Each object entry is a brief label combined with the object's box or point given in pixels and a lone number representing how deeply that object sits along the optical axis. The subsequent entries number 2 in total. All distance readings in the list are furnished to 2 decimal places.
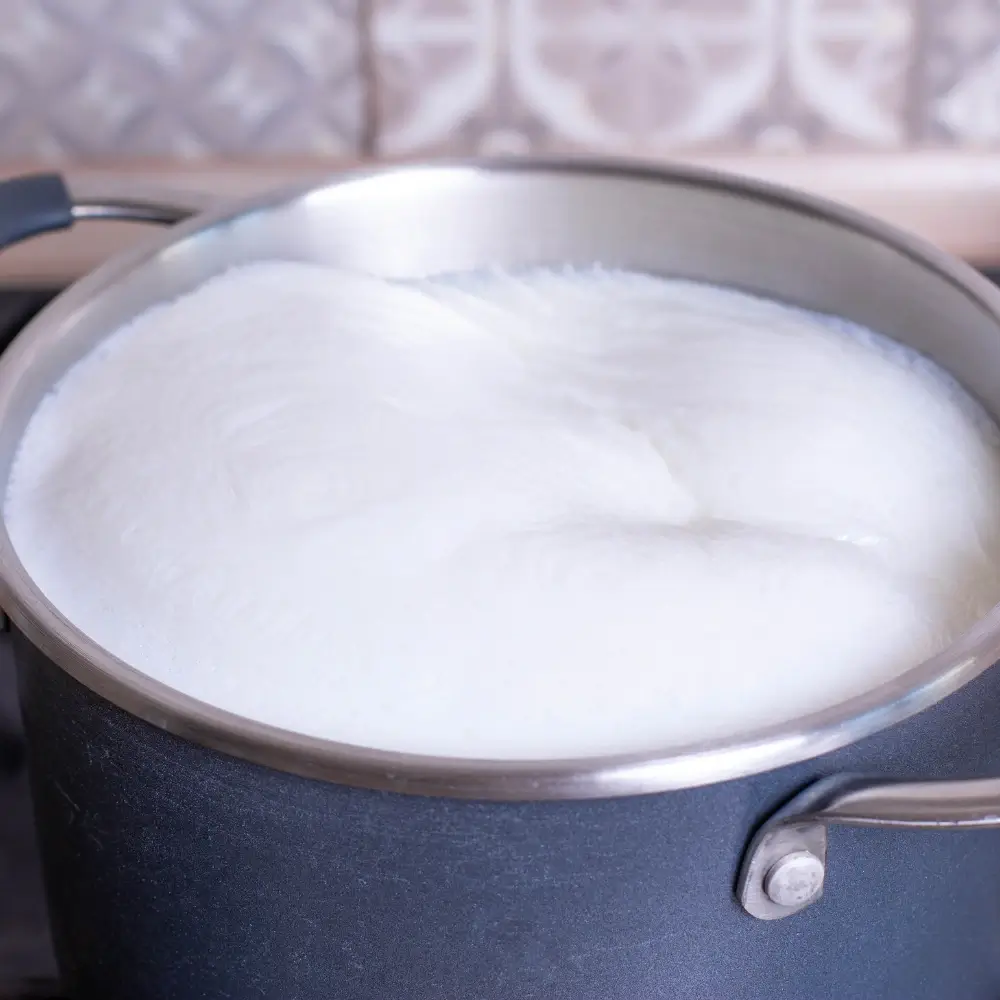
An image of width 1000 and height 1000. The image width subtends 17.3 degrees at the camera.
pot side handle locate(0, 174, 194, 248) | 0.75
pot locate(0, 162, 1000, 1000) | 0.61
